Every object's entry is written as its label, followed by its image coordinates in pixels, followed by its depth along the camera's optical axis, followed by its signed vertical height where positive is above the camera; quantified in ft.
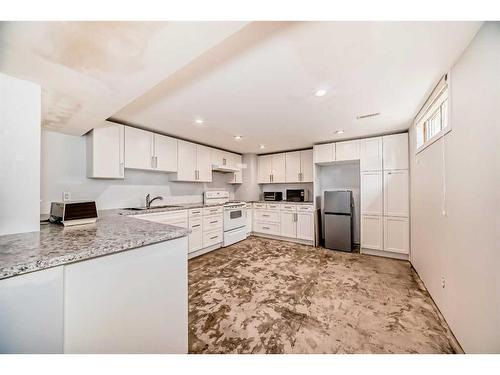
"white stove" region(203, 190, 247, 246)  13.29 -1.99
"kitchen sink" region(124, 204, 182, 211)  9.78 -1.08
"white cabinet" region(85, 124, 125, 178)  8.27 +1.66
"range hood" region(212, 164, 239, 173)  14.19 +1.56
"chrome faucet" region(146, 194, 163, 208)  10.56 -0.68
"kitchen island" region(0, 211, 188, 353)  2.41 -1.59
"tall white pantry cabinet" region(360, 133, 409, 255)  10.34 -0.33
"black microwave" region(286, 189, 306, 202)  15.17 -0.56
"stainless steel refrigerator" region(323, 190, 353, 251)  11.99 -2.03
